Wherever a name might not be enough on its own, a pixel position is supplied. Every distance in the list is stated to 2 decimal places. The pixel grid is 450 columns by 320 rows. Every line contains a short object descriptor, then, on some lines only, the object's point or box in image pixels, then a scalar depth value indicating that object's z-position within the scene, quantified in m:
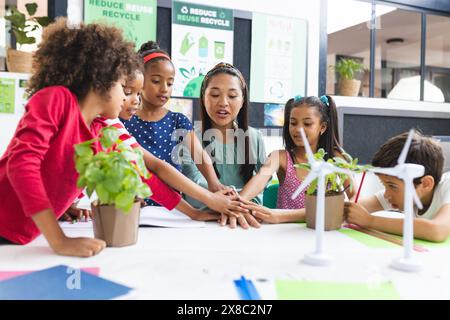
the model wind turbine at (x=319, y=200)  0.70
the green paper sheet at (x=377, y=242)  0.86
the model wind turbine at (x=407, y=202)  0.68
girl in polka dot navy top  1.53
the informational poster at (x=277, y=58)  2.92
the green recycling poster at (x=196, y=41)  2.69
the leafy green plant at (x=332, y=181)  0.94
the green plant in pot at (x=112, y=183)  0.74
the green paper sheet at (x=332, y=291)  0.56
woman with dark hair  1.55
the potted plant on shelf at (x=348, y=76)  3.41
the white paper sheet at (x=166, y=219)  1.03
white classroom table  0.59
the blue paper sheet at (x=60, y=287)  0.55
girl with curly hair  0.72
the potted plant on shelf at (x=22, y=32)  2.25
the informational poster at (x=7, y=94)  2.26
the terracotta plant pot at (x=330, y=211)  0.98
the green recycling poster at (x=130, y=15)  2.45
